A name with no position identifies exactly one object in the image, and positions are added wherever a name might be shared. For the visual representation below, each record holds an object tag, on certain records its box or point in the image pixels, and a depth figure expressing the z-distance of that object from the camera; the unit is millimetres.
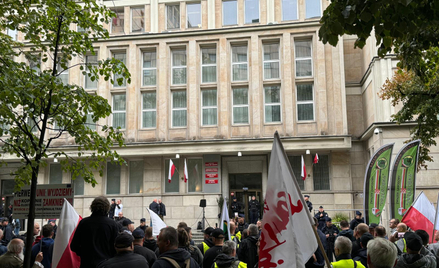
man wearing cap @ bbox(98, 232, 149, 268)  4562
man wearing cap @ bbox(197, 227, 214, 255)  7798
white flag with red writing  4324
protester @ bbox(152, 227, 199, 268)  4754
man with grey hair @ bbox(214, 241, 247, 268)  5477
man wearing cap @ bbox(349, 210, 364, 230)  14065
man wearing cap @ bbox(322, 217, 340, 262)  15161
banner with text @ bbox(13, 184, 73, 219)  8352
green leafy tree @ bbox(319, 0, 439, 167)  5629
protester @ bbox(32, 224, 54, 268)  7736
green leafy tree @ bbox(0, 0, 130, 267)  7738
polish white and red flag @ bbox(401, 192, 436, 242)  10078
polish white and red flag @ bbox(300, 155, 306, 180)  26438
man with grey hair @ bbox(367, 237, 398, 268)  4285
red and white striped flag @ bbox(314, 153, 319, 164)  26959
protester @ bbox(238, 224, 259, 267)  8320
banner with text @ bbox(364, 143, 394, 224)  11383
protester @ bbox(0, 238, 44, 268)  6340
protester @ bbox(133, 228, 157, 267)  6566
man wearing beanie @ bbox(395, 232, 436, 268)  5418
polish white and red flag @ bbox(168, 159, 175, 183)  26948
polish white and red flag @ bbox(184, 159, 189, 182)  26880
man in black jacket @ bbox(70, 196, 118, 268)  5980
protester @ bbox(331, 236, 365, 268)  5784
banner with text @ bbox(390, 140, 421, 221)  11648
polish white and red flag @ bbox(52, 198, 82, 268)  7043
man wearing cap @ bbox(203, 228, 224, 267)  6820
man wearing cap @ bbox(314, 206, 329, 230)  17297
